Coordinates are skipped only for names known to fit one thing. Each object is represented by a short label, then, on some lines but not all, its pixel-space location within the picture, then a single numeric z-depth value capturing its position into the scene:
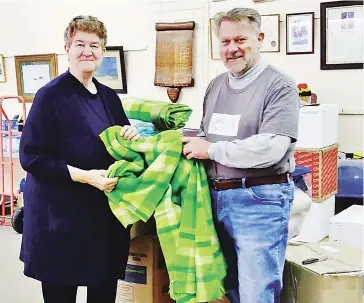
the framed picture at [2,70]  5.89
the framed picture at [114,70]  5.22
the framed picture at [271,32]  4.52
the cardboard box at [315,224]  4.09
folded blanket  2.18
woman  1.94
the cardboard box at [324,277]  2.06
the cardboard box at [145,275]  2.31
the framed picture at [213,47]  4.81
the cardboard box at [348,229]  3.78
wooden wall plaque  4.91
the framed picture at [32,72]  5.59
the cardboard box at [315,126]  3.96
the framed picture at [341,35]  4.21
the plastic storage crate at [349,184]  4.32
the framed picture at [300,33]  4.40
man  1.84
